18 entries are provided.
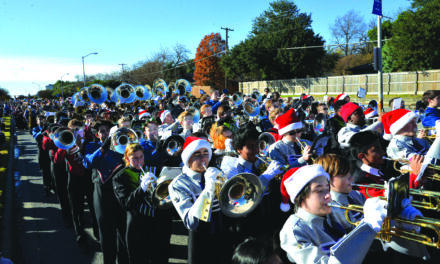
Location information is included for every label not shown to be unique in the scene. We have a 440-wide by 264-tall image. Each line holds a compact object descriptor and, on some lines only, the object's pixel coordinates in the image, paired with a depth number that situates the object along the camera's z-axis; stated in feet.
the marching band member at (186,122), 22.82
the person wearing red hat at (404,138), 13.50
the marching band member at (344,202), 8.27
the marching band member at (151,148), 15.06
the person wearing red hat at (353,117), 18.81
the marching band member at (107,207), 13.97
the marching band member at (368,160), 10.73
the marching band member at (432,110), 18.83
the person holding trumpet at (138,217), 12.17
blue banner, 45.98
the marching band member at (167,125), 22.27
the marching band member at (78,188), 17.47
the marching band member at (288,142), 14.28
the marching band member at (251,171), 11.07
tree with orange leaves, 170.40
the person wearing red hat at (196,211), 9.52
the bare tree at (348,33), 194.59
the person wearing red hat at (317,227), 6.27
